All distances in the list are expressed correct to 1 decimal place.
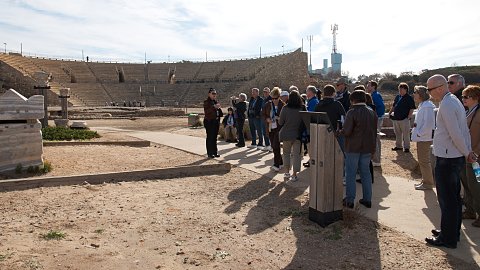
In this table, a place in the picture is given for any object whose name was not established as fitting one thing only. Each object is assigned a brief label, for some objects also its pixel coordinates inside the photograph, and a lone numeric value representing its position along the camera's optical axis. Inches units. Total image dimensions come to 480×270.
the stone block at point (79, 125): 687.1
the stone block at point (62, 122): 764.0
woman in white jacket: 252.7
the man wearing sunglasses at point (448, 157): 154.4
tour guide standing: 377.1
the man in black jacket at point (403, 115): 383.9
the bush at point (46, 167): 308.9
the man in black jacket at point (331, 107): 247.6
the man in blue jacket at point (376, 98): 345.7
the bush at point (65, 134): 530.0
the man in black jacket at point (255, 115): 433.7
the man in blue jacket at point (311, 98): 295.4
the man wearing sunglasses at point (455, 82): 190.1
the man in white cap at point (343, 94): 300.5
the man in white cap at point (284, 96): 314.8
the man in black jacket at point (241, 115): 469.4
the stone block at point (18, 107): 299.3
